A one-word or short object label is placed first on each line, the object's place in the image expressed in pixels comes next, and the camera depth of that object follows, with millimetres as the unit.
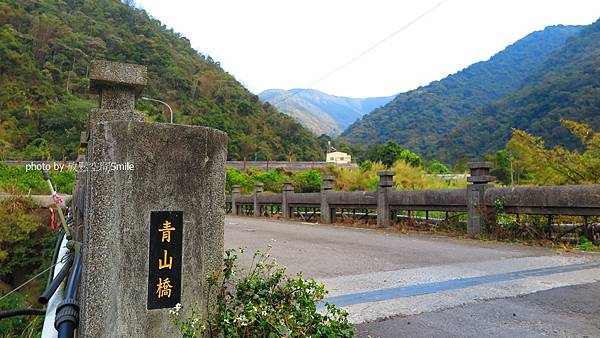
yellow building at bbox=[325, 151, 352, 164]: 56419
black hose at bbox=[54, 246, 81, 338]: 2072
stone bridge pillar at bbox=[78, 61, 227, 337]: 1980
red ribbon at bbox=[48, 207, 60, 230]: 6041
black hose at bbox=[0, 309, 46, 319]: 2718
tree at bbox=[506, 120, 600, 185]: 7652
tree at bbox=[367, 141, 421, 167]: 30566
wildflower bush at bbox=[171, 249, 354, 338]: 2090
